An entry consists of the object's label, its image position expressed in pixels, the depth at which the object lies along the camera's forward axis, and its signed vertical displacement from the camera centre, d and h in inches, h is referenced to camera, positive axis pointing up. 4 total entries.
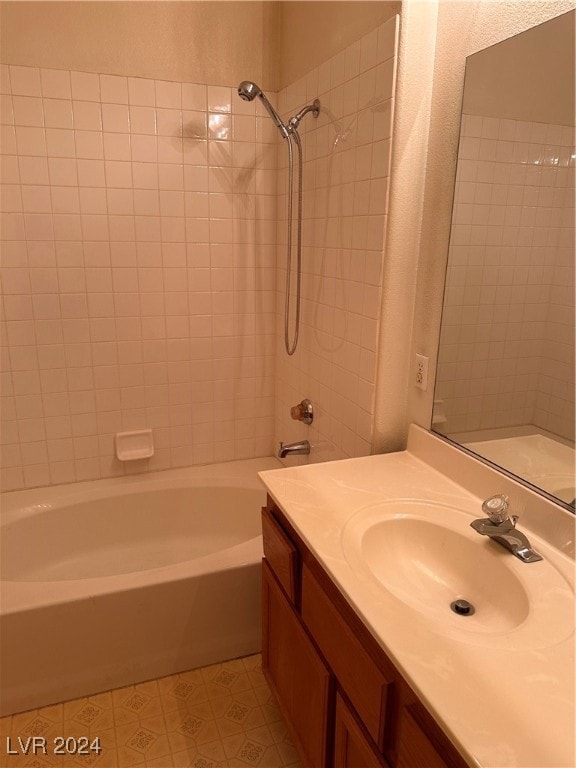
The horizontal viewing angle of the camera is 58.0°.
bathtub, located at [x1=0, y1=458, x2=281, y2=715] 65.1 -47.8
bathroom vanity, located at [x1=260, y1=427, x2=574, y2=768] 29.5 -25.0
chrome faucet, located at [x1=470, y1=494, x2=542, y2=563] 42.9 -23.4
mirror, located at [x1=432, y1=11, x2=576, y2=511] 43.4 -1.9
